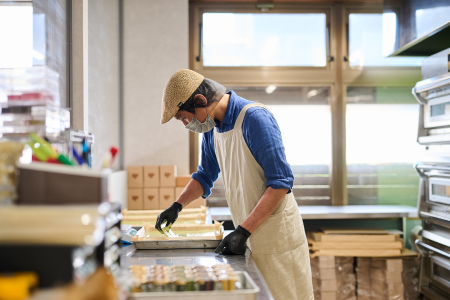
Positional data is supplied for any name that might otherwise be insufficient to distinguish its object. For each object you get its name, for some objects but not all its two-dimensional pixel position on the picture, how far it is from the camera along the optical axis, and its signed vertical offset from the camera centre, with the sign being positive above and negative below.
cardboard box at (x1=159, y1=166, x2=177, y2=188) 3.11 -0.17
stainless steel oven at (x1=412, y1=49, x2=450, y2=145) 2.56 +0.40
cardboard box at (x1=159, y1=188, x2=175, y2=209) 3.08 -0.35
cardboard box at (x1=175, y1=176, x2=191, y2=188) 3.11 -0.21
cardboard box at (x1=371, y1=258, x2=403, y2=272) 2.98 -0.92
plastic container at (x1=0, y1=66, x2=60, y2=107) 0.95 +0.19
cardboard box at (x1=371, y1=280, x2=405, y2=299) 3.02 -1.14
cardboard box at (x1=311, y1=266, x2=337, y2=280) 2.97 -0.97
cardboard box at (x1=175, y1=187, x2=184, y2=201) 3.10 -0.30
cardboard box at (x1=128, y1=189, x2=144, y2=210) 3.09 -0.37
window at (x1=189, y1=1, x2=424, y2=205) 3.63 +0.71
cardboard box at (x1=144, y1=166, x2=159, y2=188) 3.12 -0.17
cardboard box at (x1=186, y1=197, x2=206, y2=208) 3.04 -0.39
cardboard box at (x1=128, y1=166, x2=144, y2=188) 3.12 -0.17
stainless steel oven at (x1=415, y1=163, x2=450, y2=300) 2.63 -0.59
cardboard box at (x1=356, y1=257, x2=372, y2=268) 3.09 -0.92
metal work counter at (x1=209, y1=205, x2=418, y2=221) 3.04 -0.50
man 1.56 -0.09
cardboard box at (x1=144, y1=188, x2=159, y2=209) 3.09 -0.35
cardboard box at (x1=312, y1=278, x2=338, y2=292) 2.97 -1.08
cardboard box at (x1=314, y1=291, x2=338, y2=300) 2.98 -1.16
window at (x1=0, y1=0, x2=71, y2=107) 1.67 +0.61
